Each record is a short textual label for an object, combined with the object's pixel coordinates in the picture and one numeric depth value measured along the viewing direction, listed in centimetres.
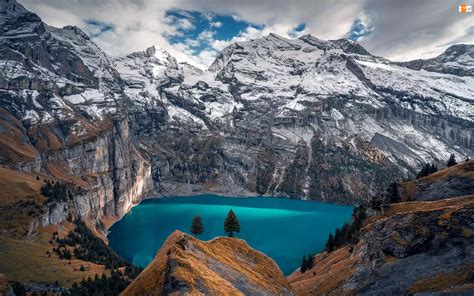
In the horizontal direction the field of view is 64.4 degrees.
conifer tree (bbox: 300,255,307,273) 9243
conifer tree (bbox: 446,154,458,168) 11255
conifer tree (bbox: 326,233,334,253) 10119
